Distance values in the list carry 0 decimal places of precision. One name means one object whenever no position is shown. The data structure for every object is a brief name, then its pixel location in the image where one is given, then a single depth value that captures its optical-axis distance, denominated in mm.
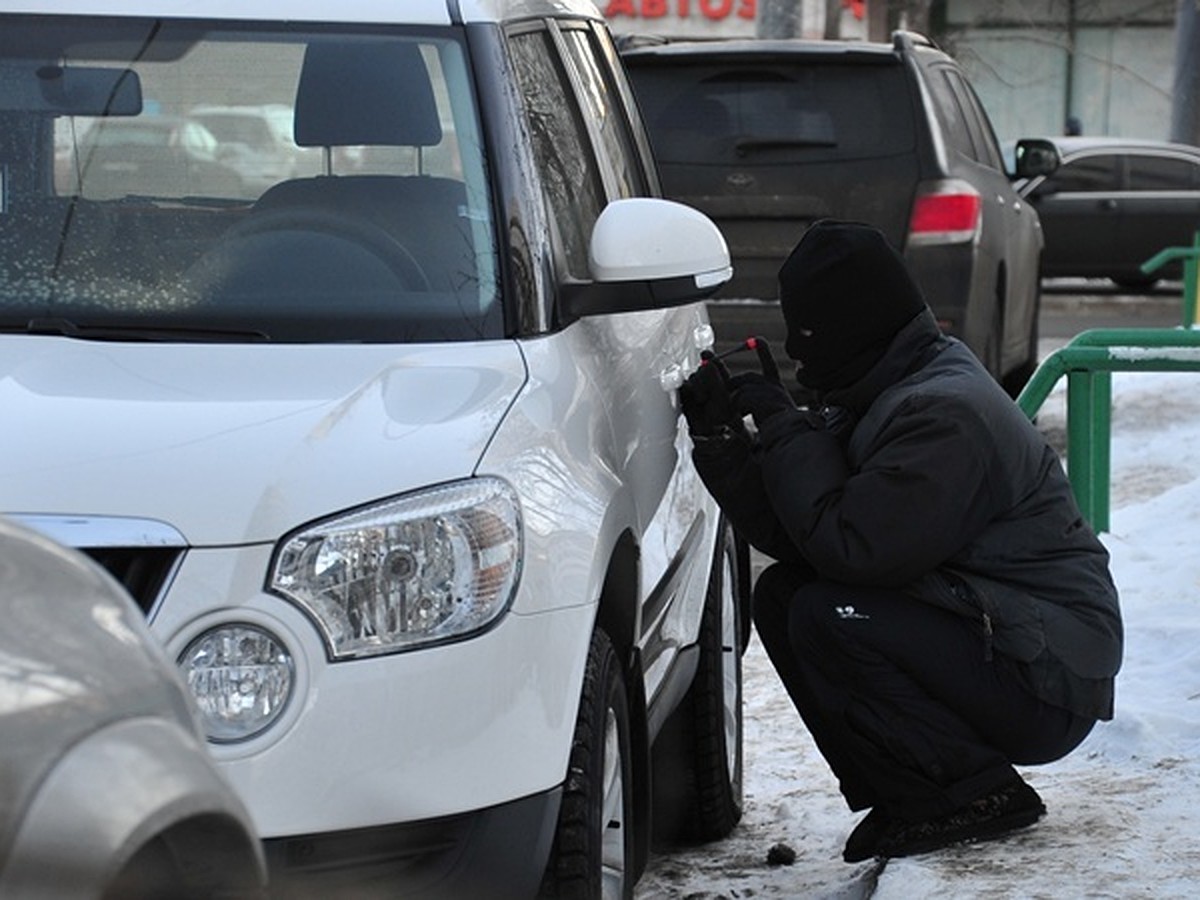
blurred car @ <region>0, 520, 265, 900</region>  3811
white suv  6211
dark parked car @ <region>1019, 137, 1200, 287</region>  43031
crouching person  8695
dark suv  20672
